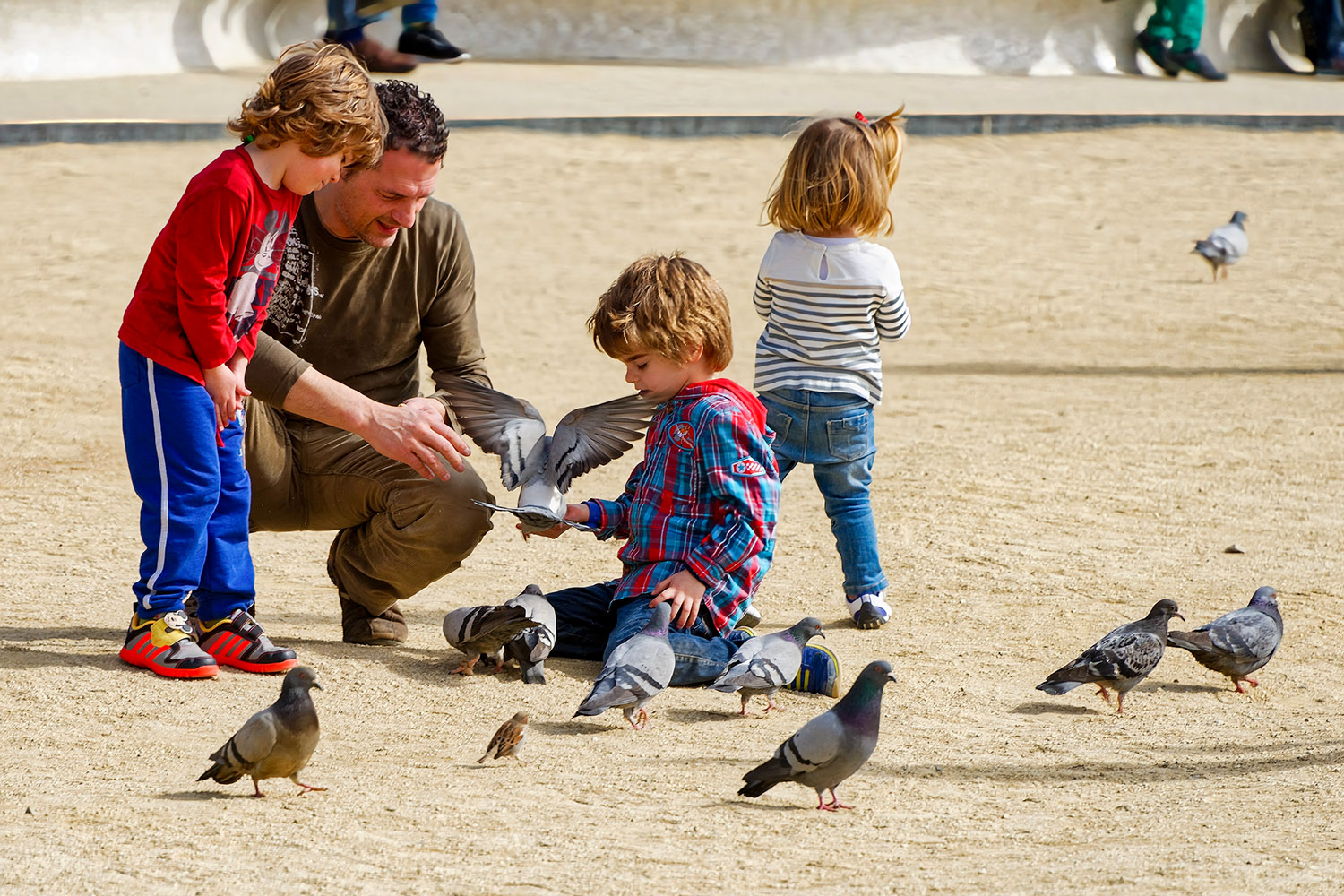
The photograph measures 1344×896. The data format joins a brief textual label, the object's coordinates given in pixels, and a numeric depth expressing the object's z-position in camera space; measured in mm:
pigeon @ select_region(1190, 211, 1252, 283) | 28594
